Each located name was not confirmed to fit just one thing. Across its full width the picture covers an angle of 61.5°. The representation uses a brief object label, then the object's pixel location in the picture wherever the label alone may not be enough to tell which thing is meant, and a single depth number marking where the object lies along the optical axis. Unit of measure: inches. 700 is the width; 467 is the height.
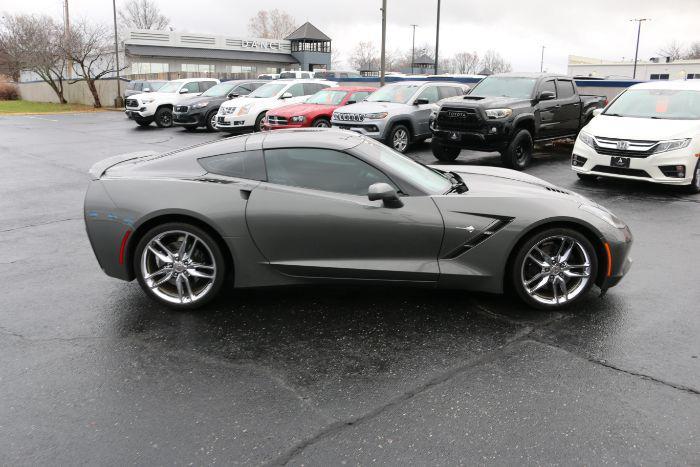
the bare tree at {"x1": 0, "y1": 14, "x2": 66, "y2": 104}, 1517.0
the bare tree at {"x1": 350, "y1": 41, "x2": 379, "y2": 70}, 4379.9
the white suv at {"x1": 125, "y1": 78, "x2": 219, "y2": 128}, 868.6
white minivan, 348.2
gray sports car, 172.1
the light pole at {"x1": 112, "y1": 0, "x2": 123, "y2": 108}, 1534.2
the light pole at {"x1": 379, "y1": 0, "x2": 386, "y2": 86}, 761.9
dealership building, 1968.5
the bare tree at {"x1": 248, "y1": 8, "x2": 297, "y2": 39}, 4212.6
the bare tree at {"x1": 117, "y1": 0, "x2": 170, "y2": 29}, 3715.6
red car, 596.7
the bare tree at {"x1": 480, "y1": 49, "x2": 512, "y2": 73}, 4527.6
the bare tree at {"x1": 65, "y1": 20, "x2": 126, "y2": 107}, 1521.9
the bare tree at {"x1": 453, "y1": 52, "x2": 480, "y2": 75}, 4586.6
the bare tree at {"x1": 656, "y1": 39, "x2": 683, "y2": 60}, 4085.6
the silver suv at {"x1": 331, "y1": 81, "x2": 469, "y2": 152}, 516.4
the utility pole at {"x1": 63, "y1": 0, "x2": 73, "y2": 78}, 1657.0
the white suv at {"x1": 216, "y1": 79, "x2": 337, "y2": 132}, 697.6
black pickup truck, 441.4
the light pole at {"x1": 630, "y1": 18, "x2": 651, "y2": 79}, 2666.3
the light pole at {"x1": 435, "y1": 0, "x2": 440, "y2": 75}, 1257.4
